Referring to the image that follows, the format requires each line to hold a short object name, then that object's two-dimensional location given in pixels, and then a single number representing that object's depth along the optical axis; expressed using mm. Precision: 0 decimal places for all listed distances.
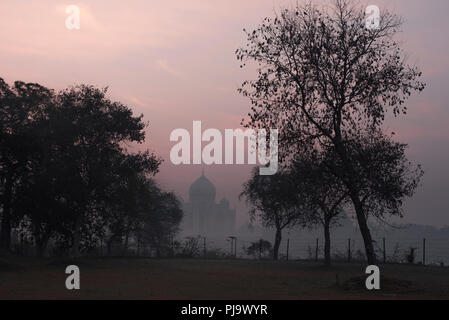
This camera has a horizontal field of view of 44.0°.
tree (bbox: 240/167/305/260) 61031
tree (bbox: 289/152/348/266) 33344
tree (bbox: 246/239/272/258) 78375
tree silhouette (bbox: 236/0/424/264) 31688
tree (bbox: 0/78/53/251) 52781
